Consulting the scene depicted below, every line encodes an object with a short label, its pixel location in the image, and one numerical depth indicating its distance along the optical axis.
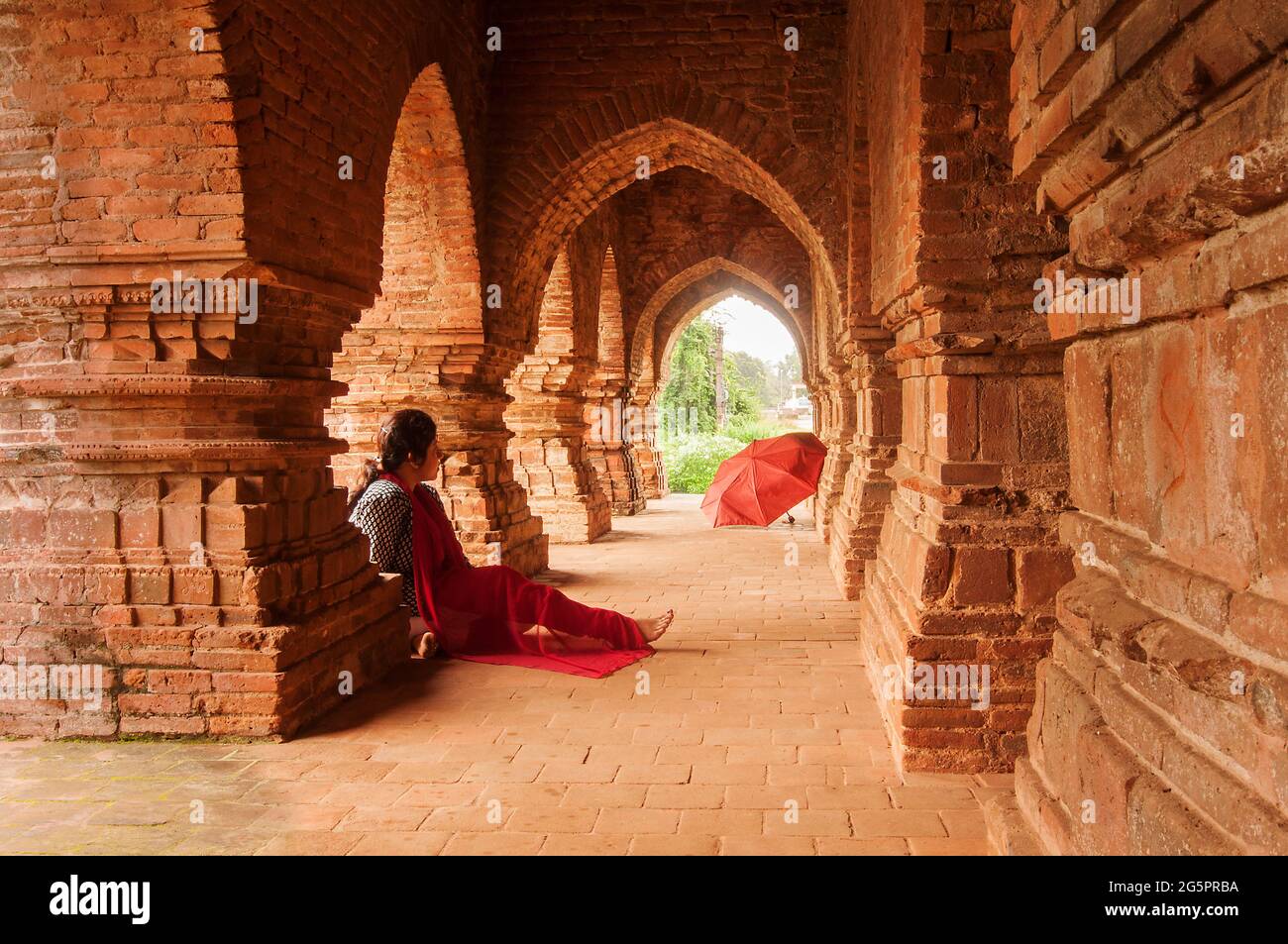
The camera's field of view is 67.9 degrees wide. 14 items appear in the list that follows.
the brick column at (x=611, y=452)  14.02
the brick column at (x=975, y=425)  3.53
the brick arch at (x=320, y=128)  3.92
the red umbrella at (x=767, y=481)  10.29
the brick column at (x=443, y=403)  7.80
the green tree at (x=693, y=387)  25.12
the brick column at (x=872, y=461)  7.07
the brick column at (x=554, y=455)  10.78
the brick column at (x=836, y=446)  9.52
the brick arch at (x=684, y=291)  15.08
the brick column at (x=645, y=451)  16.55
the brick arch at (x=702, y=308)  17.28
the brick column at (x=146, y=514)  3.93
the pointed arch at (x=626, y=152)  8.07
